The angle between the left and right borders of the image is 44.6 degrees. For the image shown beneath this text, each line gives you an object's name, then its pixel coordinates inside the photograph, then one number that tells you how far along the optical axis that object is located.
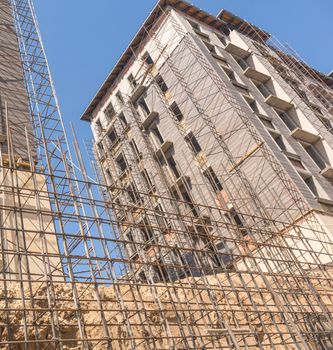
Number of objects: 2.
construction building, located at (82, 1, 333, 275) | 18.81
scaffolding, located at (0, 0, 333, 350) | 8.79
